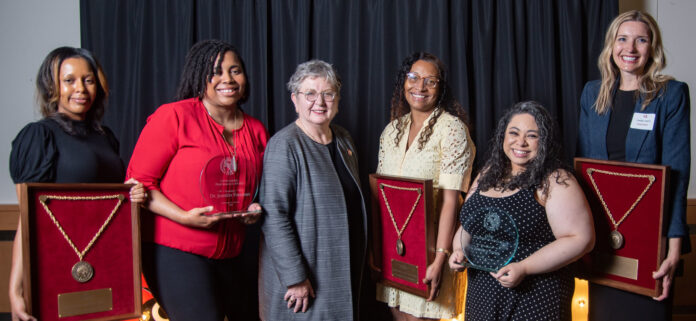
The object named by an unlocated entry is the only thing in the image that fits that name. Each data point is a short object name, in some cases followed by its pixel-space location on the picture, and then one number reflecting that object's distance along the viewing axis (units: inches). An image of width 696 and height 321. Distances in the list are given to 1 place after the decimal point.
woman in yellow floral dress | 88.0
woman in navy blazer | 81.8
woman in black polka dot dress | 72.8
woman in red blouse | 79.4
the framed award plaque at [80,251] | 71.3
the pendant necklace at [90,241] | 72.4
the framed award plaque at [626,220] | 77.3
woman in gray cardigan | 79.7
